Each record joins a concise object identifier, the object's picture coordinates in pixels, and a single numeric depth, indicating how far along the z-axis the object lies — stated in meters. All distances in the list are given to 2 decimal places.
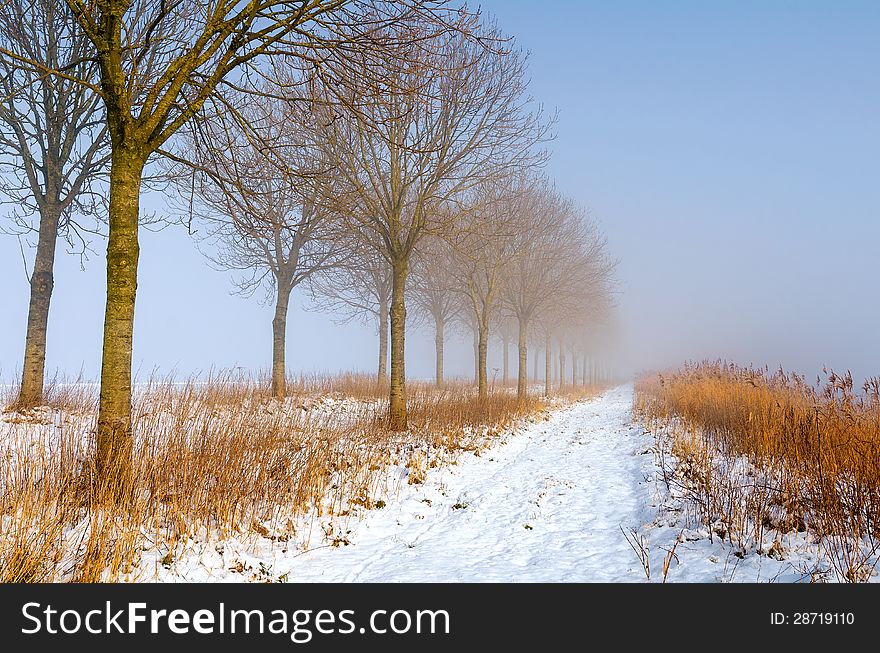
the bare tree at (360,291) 17.33
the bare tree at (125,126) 4.19
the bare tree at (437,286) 16.34
